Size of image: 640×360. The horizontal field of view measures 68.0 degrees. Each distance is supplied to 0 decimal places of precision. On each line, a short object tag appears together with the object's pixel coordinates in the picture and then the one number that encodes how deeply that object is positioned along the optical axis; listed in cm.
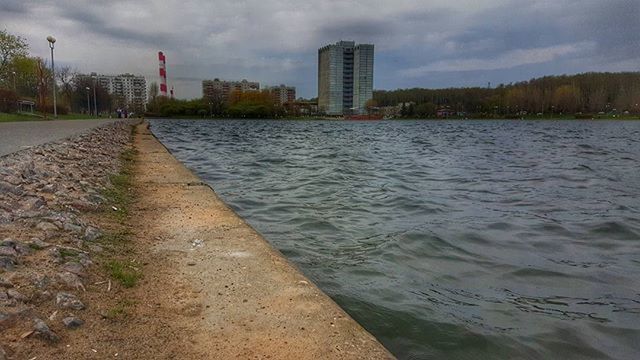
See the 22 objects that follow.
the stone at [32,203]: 449
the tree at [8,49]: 4953
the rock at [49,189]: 538
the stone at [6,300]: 258
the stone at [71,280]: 307
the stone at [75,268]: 328
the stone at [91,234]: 421
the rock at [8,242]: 335
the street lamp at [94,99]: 8356
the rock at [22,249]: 335
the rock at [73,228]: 420
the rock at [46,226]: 399
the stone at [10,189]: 483
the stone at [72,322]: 260
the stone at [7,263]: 305
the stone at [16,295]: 266
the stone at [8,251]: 321
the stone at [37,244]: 354
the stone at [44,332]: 243
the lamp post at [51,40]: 3672
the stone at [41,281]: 291
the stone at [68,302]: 278
